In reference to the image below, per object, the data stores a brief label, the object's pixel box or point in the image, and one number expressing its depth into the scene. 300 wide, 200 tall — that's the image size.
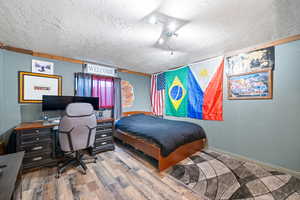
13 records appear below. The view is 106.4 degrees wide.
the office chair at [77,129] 1.79
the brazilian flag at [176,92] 3.41
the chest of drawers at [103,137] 2.58
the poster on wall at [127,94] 3.84
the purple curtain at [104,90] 3.23
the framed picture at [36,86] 2.34
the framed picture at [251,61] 2.08
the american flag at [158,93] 4.12
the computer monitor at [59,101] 2.38
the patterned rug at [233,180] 1.49
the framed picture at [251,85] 2.09
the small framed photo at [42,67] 2.46
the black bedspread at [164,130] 1.99
